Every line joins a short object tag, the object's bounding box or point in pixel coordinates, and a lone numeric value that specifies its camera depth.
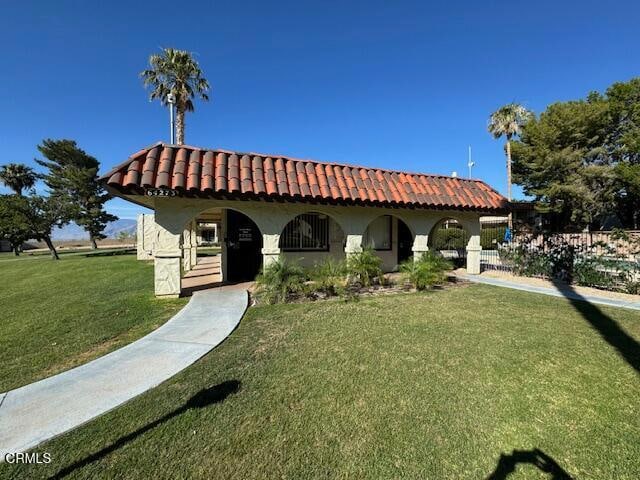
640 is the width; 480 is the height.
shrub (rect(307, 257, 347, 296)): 8.73
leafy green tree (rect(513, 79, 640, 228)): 24.94
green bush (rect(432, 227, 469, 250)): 26.57
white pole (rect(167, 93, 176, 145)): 15.35
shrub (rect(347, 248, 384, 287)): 9.56
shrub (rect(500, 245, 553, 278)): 10.95
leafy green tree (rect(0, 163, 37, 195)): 39.41
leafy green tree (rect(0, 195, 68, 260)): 24.34
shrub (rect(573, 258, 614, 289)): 9.19
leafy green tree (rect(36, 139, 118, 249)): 36.84
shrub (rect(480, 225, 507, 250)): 26.88
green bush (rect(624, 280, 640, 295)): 8.51
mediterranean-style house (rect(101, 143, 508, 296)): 8.12
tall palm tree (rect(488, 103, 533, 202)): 33.25
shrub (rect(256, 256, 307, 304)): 8.02
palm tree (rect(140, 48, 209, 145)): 22.36
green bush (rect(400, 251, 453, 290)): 9.40
